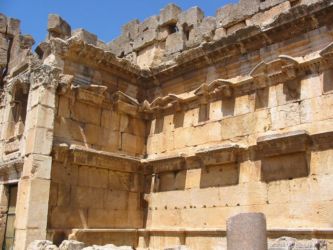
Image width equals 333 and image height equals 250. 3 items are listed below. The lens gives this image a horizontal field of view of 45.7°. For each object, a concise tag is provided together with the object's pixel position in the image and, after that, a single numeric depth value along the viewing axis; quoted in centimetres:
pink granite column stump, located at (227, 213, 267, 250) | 504
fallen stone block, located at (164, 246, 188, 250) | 626
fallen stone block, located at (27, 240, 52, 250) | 731
